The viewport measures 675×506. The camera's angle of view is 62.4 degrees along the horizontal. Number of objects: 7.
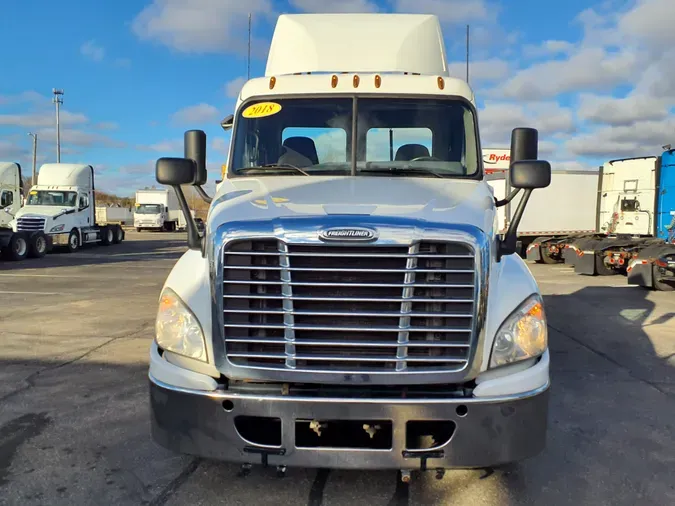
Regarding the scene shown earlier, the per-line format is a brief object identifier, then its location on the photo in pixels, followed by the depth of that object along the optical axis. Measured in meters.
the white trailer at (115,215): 47.46
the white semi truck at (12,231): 19.47
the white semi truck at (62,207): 22.78
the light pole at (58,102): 53.03
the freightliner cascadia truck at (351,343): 2.84
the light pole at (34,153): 56.25
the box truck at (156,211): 42.38
